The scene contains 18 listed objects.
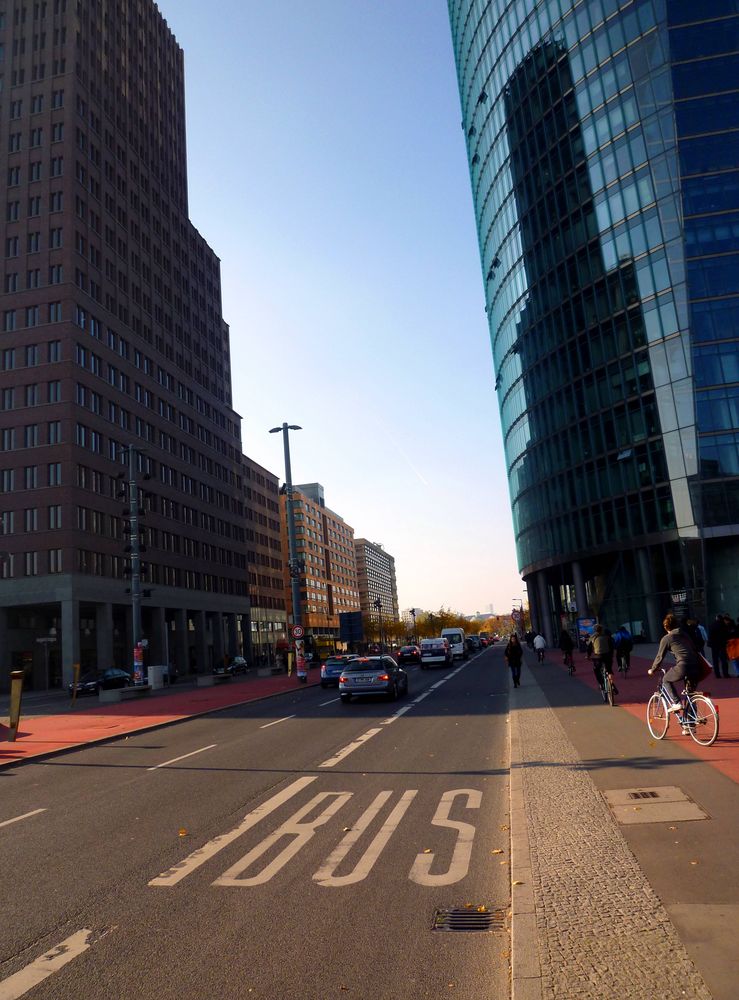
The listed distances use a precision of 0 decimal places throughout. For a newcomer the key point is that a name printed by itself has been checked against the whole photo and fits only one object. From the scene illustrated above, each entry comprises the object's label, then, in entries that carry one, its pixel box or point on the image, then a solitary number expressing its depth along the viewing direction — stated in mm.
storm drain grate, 5238
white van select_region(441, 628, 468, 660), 67012
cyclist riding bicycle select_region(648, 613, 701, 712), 11398
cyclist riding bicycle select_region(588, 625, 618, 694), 17672
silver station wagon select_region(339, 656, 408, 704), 24766
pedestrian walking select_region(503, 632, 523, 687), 25756
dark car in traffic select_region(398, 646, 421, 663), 64250
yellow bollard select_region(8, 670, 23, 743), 18561
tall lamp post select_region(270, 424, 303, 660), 42031
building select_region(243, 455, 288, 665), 108250
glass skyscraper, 49438
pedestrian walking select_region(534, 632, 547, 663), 41269
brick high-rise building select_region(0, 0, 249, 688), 59031
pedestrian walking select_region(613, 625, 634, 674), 25562
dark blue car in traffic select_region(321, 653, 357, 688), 36906
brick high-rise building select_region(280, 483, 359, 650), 148375
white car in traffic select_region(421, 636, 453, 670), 49500
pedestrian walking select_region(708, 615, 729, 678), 21234
